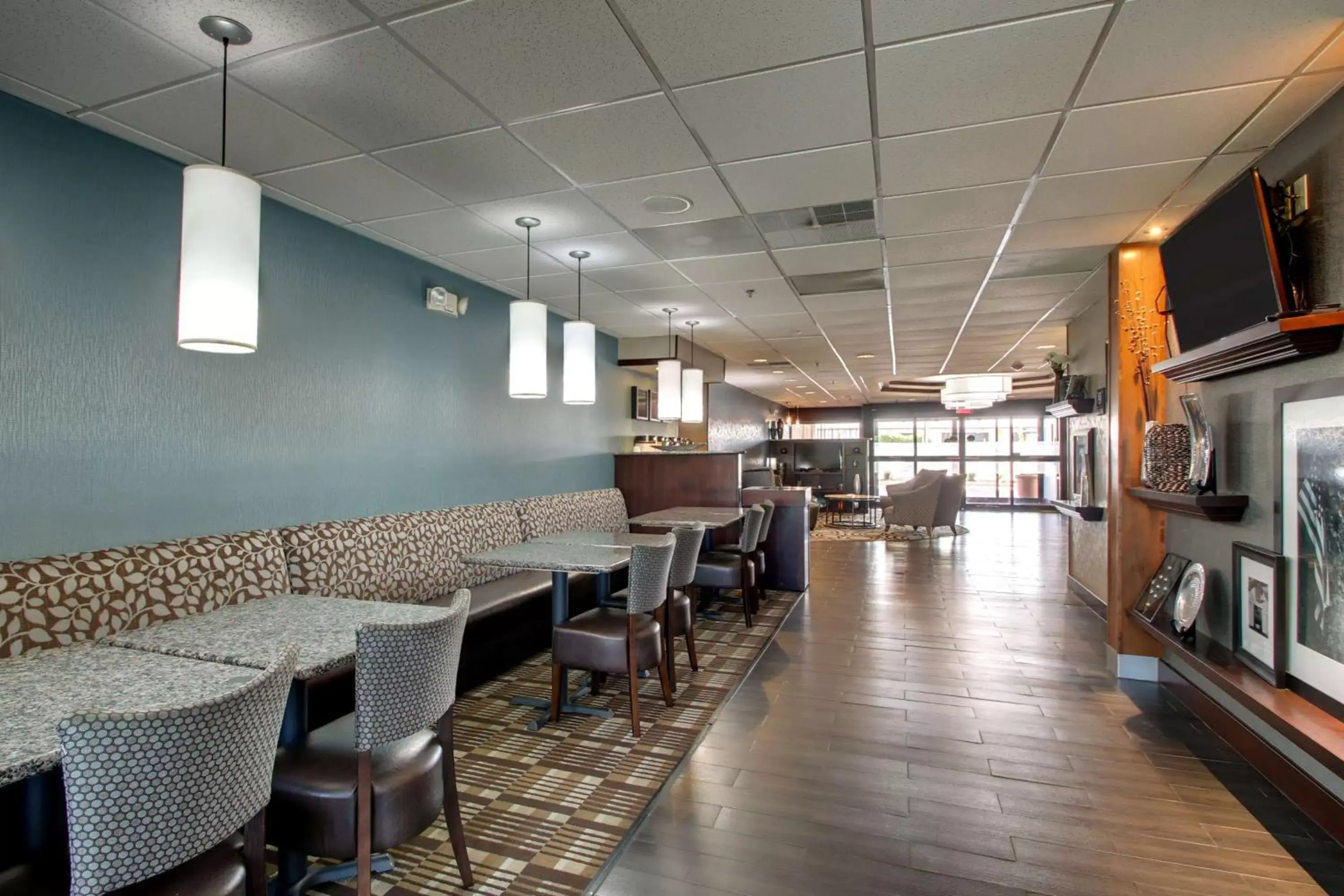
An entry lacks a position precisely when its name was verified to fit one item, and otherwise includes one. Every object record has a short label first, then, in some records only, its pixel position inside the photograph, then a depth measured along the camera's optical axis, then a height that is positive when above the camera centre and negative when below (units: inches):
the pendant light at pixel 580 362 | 162.6 +24.7
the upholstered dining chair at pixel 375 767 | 65.4 -34.7
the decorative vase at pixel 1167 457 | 131.6 +1.4
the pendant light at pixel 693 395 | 245.4 +24.9
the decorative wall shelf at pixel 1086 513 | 188.4 -15.5
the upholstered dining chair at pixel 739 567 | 194.2 -34.1
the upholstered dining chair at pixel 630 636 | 122.4 -35.8
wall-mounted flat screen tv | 96.3 +34.4
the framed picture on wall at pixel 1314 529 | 86.4 -9.4
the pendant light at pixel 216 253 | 79.4 +25.8
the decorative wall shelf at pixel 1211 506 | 113.3 -7.8
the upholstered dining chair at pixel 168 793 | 44.0 -25.8
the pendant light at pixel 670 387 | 233.8 +26.8
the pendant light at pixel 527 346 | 144.1 +25.5
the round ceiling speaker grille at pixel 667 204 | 127.6 +53.0
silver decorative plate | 122.8 -26.8
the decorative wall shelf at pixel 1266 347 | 87.0 +18.7
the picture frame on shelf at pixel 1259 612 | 98.4 -24.8
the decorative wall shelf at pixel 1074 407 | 204.8 +18.7
